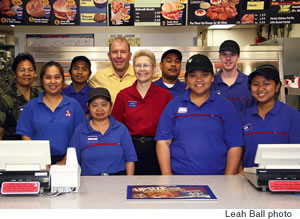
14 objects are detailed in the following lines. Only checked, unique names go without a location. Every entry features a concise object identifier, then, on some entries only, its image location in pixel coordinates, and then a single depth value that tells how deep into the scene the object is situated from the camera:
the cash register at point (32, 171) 1.75
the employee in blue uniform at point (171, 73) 3.52
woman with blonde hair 2.94
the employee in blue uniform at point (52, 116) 2.74
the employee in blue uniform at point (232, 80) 3.12
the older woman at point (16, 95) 3.05
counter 1.58
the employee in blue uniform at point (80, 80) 3.58
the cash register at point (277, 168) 1.77
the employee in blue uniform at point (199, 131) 2.42
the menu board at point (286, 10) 4.46
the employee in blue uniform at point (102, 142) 2.52
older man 3.45
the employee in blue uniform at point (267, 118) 2.47
